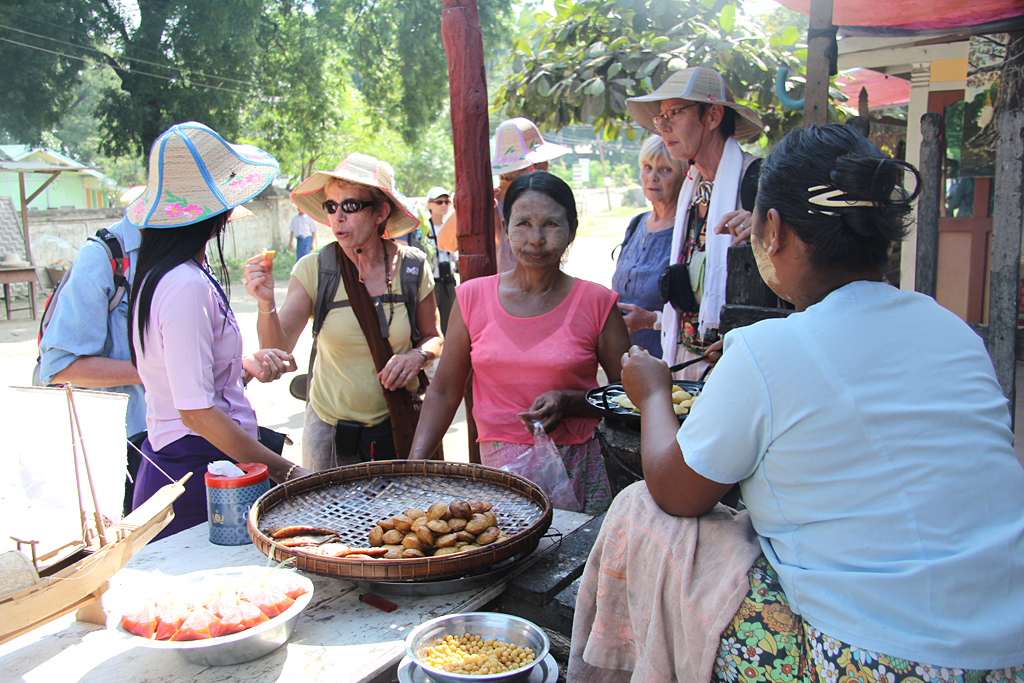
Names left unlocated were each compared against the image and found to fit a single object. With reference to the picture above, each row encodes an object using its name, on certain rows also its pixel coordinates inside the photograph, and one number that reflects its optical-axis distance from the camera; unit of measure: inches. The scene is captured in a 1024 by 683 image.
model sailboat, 66.9
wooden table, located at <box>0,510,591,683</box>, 58.9
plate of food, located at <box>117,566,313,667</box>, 57.8
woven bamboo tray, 66.7
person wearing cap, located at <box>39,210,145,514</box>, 101.3
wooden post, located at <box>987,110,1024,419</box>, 106.9
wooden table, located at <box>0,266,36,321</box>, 435.3
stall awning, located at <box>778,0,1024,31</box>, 166.4
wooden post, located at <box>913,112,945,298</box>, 123.3
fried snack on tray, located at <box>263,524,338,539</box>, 74.0
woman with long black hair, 86.7
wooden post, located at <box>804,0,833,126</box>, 113.5
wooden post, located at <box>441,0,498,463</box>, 123.0
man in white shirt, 730.2
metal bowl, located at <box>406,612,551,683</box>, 60.1
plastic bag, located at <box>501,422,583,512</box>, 98.5
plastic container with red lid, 80.9
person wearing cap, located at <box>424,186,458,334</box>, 212.1
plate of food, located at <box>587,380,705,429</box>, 88.6
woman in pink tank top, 102.3
